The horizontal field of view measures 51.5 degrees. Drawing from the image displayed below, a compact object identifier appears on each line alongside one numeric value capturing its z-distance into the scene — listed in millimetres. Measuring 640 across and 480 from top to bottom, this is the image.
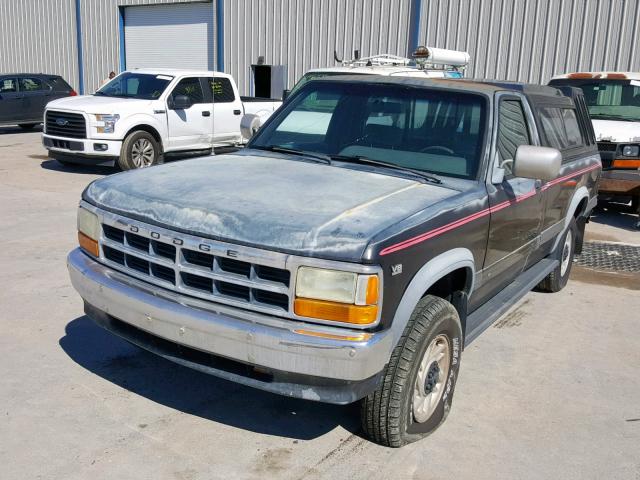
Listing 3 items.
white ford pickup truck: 11367
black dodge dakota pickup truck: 2902
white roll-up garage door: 20656
